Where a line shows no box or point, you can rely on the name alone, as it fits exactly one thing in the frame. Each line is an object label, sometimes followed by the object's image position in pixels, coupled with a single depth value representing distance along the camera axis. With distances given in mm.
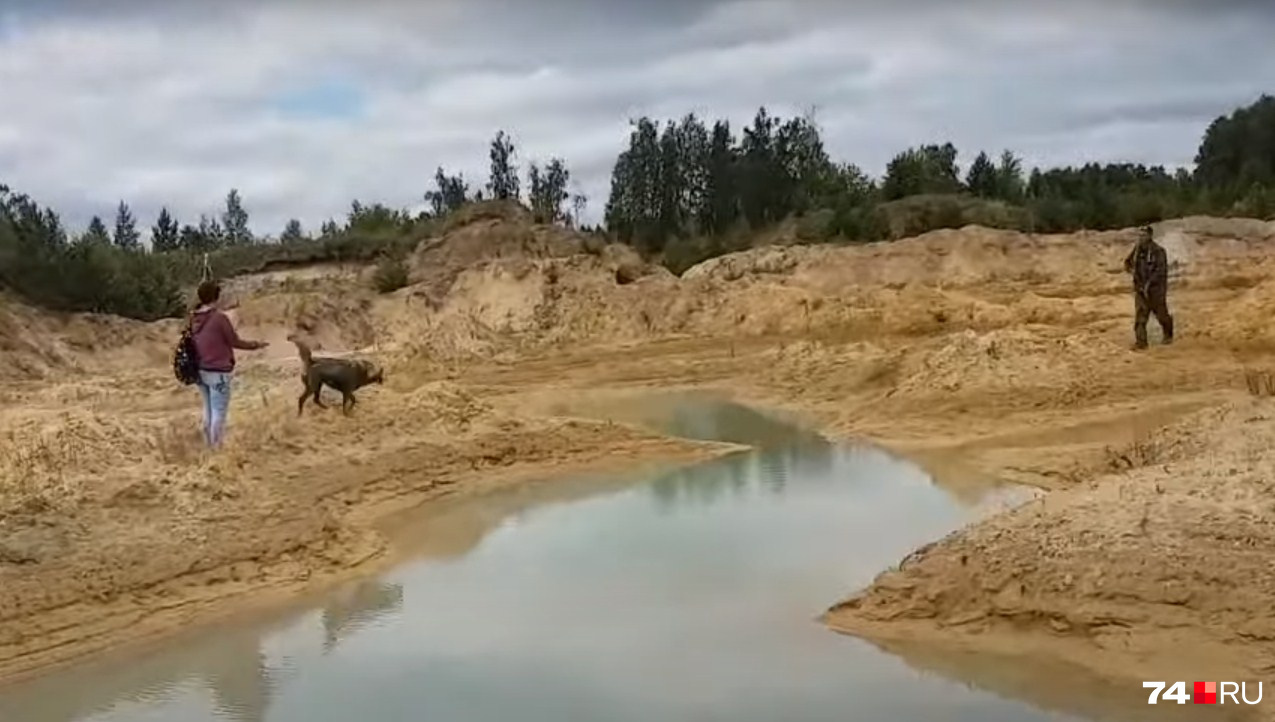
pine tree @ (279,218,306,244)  37456
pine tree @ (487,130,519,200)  49438
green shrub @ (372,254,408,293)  30562
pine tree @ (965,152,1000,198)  47156
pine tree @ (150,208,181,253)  49750
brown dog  14031
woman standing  11523
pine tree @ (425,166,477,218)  55031
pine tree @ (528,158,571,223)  51094
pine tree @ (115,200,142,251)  49819
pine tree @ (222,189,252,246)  61697
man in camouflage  18031
